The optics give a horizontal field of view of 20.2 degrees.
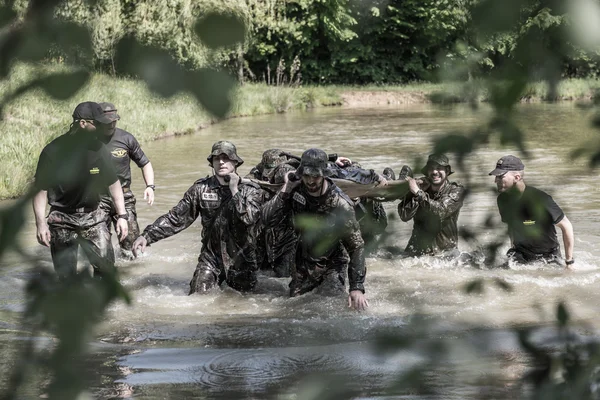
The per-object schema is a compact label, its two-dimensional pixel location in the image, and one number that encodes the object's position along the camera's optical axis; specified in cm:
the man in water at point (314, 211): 1407
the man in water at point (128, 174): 1857
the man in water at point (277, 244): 1712
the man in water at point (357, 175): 1594
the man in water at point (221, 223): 1614
